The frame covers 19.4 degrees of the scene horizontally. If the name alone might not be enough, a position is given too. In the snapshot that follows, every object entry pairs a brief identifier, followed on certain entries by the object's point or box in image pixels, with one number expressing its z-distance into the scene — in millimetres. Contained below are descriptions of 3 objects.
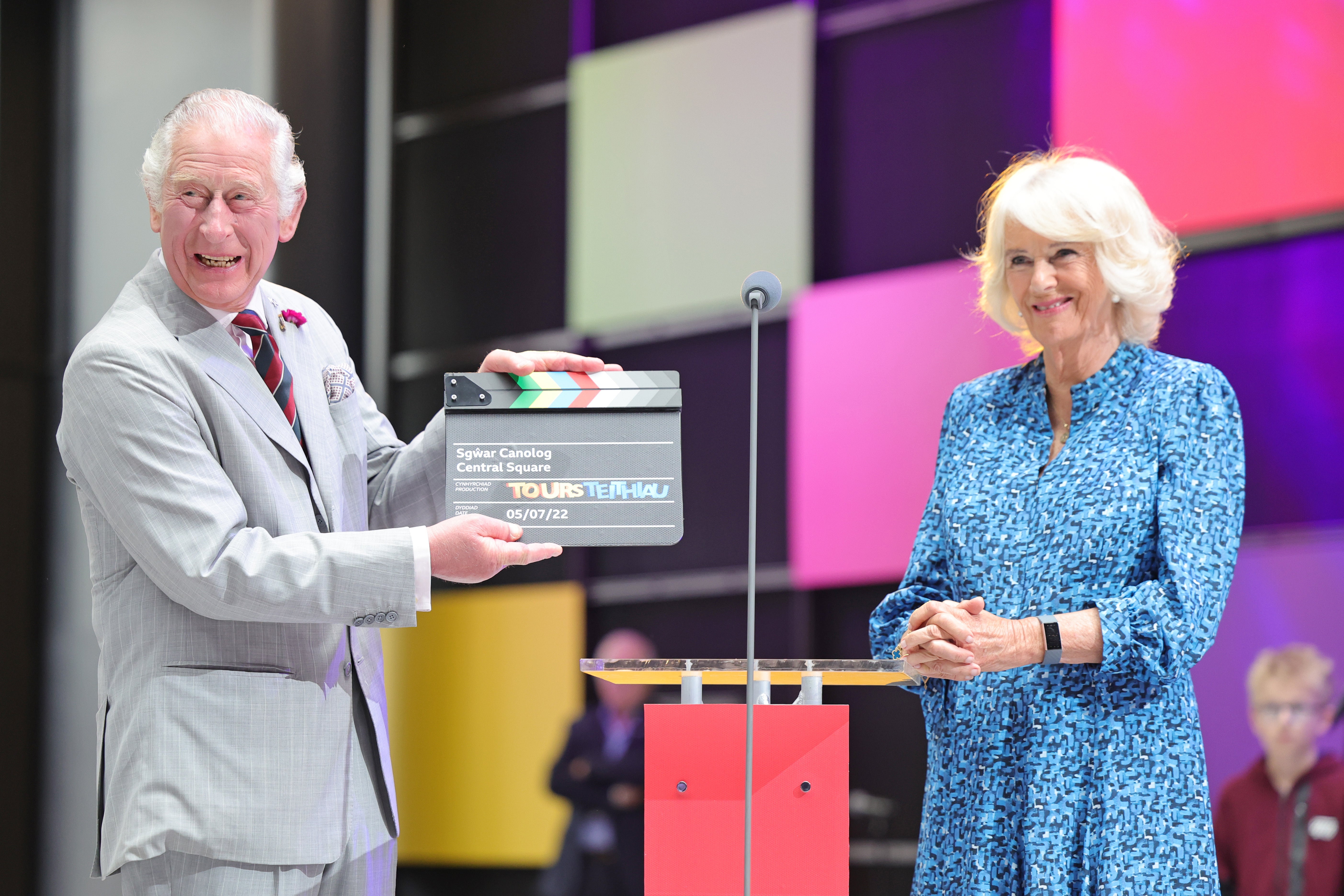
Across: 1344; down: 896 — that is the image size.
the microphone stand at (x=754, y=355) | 4288
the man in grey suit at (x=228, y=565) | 4319
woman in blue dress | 4422
